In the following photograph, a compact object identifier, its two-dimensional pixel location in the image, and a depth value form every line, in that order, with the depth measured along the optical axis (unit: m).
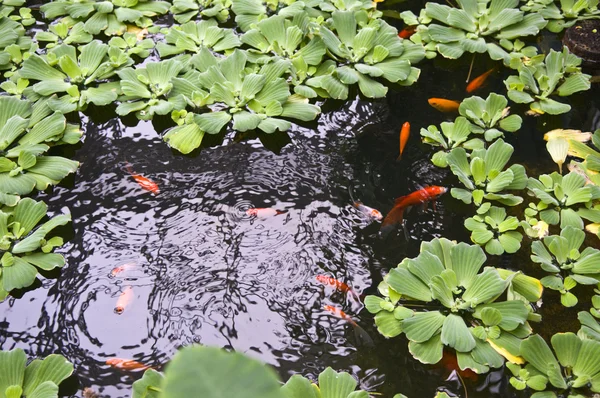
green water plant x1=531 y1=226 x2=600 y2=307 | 1.90
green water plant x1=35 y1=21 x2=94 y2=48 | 2.81
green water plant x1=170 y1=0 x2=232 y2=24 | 2.95
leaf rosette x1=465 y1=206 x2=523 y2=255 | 2.03
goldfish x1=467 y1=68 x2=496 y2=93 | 2.73
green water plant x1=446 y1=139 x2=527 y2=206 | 2.18
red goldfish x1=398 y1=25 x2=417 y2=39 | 3.00
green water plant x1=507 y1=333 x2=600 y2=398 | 1.63
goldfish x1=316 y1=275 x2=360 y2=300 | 1.94
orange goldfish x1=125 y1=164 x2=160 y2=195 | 2.26
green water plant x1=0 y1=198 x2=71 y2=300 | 1.90
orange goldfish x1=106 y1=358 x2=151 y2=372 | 1.72
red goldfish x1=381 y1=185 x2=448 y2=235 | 2.14
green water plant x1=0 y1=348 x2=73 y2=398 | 1.56
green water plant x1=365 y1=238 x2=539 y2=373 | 1.72
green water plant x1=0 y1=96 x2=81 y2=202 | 2.17
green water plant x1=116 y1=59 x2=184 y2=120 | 2.46
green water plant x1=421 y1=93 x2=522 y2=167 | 2.40
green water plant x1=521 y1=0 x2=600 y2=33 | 2.94
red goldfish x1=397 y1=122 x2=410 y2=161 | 2.45
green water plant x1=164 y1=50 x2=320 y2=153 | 2.38
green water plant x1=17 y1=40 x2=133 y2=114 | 2.50
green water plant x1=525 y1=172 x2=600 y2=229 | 2.12
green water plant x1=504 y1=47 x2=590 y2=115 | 2.59
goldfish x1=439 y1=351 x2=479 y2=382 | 1.71
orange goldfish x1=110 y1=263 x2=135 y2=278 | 1.97
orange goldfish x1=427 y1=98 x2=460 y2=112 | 2.61
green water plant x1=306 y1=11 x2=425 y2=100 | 2.59
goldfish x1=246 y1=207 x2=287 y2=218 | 2.17
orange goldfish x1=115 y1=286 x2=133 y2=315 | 1.86
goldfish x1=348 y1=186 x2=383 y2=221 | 2.17
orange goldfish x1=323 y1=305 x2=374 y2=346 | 1.81
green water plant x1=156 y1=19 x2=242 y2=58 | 2.77
